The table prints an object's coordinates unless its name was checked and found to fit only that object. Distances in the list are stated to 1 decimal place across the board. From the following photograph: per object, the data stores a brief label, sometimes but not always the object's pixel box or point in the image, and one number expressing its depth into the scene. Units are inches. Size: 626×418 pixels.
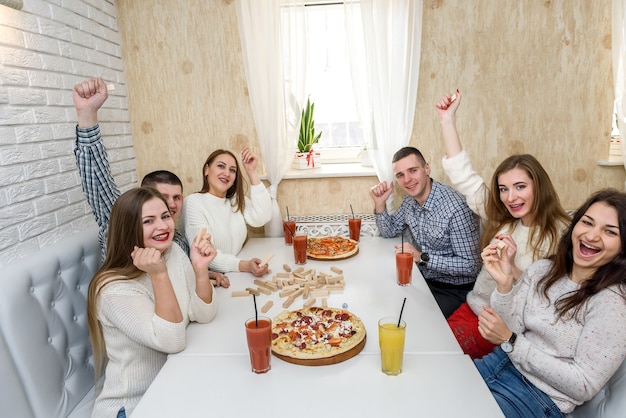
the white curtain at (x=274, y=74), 108.6
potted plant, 120.6
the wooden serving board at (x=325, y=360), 49.6
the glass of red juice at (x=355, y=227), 97.7
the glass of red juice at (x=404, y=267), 71.6
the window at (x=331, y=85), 118.3
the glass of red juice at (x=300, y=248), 84.1
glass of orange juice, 47.3
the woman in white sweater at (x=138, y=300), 54.4
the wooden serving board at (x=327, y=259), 85.4
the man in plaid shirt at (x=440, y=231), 89.6
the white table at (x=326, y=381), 42.9
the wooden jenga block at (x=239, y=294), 70.8
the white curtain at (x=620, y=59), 100.6
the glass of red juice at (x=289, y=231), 98.1
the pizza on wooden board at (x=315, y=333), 50.7
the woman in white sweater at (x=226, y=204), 93.9
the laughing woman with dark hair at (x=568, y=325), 48.9
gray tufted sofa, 59.9
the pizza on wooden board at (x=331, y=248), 86.4
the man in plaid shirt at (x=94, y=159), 74.0
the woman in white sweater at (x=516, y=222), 73.3
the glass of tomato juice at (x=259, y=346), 48.6
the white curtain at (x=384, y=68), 106.5
